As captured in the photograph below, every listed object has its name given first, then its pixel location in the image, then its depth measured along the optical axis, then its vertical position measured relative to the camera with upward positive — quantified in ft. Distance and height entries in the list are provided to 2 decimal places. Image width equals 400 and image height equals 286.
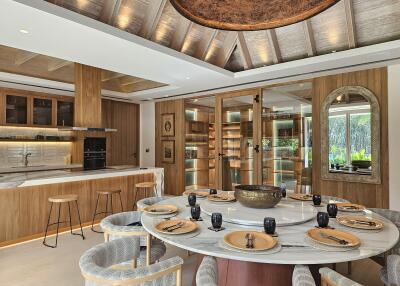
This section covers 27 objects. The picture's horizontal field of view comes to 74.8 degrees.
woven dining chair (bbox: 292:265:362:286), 4.40 -2.32
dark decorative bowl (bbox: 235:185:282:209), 7.12 -1.45
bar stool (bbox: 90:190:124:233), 14.03 -2.96
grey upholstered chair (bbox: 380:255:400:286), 5.27 -2.56
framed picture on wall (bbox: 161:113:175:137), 23.54 +1.89
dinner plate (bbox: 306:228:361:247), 5.03 -1.89
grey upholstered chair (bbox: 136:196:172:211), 9.36 -2.14
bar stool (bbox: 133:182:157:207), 15.75 -2.83
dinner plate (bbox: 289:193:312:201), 9.02 -1.84
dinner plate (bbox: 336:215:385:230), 6.10 -1.90
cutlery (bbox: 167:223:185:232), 5.82 -1.89
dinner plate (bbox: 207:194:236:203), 8.54 -1.79
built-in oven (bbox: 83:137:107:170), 20.48 -0.53
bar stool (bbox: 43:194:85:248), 11.78 -2.45
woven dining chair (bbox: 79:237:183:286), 4.52 -2.33
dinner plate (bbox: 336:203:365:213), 7.70 -1.90
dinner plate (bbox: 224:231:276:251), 4.92 -1.91
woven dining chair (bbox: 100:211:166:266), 6.95 -2.41
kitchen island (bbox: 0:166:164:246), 11.73 -2.43
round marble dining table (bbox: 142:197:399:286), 4.65 -1.96
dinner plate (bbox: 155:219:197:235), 5.75 -1.88
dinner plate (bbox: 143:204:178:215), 7.30 -1.87
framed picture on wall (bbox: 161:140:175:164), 23.56 -0.53
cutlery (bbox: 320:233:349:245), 5.14 -1.91
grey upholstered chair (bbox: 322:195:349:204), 9.63 -2.05
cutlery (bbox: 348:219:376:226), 6.32 -1.89
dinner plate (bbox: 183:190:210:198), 9.70 -1.84
